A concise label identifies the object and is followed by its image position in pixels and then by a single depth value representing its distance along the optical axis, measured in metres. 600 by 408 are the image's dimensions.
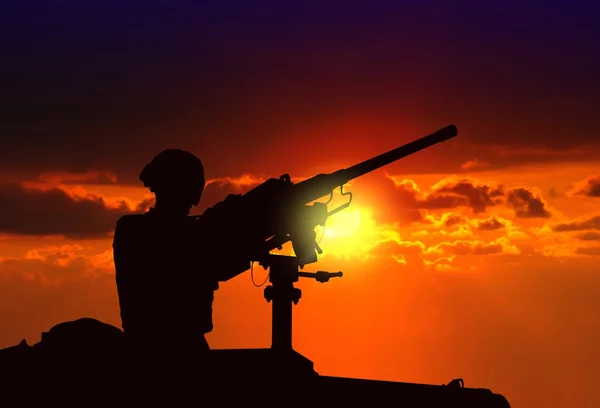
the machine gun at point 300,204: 12.34
